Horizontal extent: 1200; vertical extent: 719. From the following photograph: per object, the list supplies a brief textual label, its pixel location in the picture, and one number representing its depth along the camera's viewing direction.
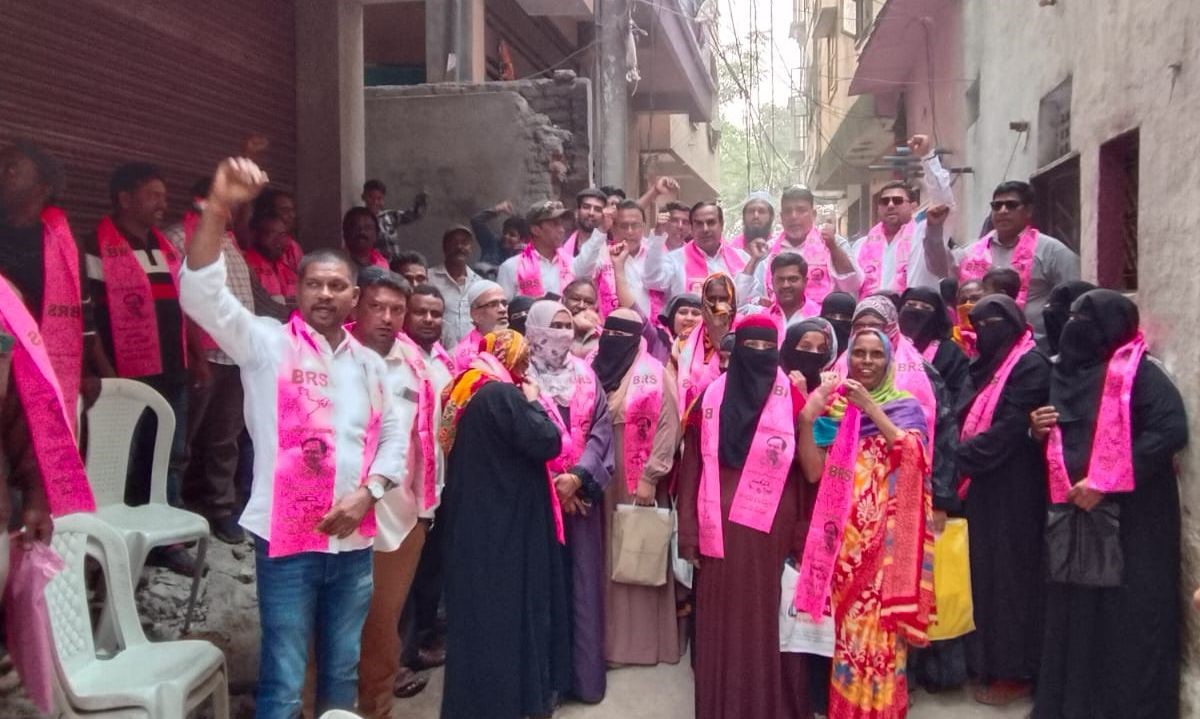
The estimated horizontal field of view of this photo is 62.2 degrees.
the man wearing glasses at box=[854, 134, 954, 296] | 5.73
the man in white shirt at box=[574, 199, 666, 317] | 6.09
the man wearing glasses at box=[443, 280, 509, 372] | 4.68
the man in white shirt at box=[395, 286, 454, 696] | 4.47
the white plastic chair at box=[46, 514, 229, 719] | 2.97
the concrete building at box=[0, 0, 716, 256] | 4.88
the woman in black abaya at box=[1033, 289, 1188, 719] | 3.74
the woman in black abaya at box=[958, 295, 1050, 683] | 4.19
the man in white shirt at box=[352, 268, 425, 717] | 3.77
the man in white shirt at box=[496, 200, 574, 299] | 6.18
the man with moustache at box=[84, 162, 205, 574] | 4.33
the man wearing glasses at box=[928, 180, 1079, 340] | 5.17
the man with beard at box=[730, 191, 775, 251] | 6.44
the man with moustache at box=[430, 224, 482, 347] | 6.12
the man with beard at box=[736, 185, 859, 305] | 5.82
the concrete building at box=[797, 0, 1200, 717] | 3.90
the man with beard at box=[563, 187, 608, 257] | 6.39
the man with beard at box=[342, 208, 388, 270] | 6.16
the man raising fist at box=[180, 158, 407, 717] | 3.11
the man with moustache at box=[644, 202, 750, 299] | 6.25
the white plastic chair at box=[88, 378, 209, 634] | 3.99
